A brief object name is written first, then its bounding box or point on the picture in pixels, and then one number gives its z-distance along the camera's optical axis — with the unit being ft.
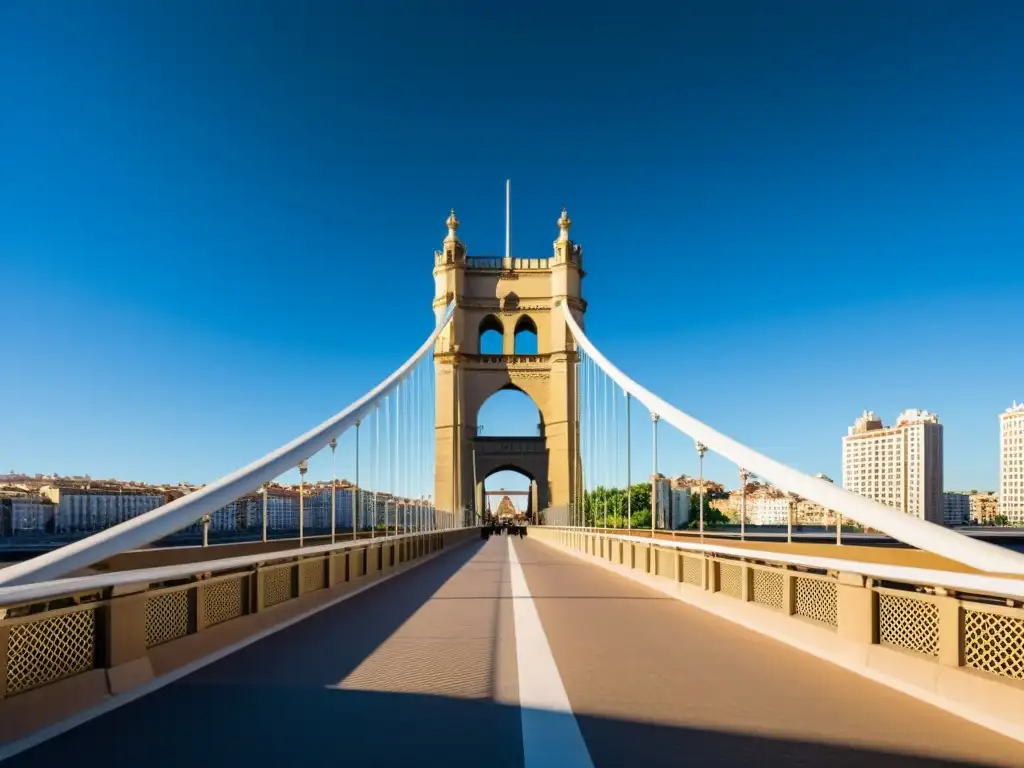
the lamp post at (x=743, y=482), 33.43
